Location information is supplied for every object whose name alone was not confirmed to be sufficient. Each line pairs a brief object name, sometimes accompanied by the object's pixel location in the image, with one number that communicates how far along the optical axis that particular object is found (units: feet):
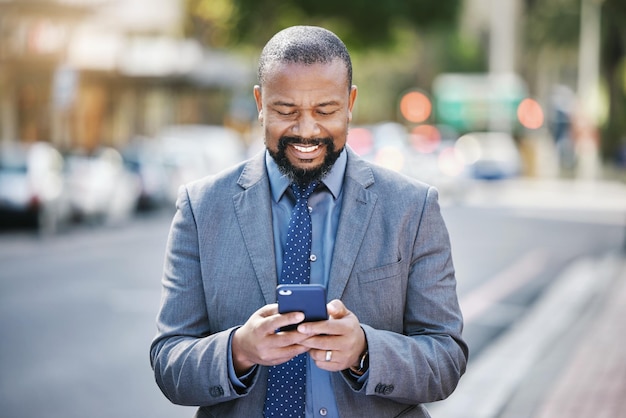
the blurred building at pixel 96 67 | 92.53
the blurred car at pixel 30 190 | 62.95
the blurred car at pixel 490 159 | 108.06
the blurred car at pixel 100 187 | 69.46
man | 7.68
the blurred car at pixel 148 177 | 79.56
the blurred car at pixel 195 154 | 84.84
